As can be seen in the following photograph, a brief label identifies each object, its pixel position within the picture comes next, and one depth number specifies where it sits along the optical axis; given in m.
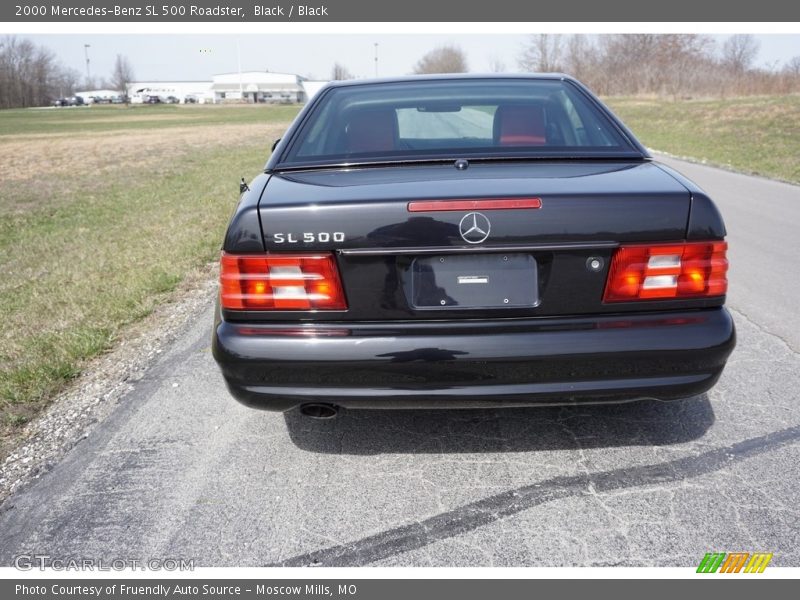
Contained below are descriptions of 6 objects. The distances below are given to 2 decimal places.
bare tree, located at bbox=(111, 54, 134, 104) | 125.12
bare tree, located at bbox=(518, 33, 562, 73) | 70.38
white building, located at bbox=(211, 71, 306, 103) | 127.97
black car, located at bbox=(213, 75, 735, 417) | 2.31
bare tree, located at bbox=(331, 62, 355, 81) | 146.62
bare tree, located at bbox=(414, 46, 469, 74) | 111.75
